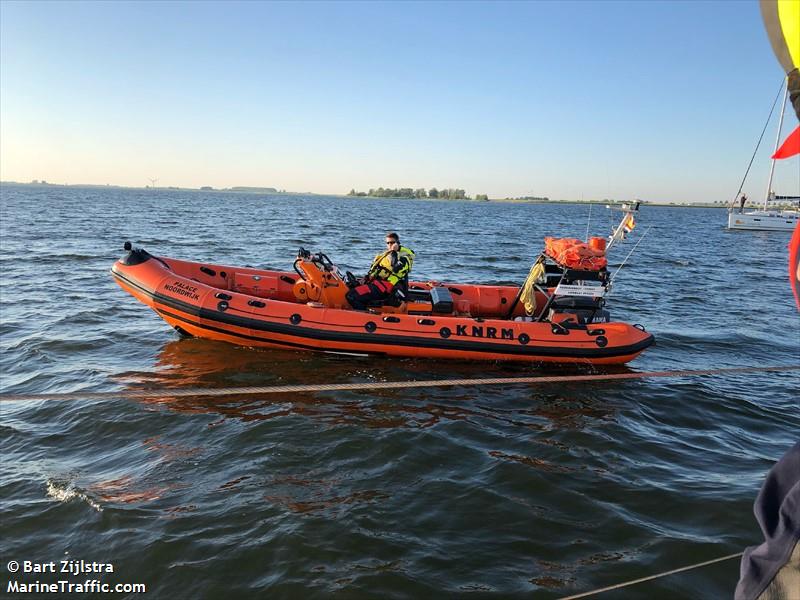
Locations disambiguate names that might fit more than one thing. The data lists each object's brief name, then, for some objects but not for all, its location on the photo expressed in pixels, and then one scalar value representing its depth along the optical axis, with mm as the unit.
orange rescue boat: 7520
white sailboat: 36562
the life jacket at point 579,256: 7465
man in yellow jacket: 8016
